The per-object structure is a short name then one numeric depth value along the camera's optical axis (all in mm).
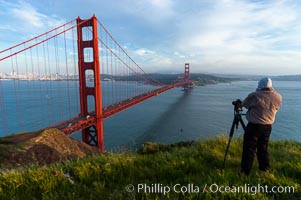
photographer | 2941
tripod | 3202
